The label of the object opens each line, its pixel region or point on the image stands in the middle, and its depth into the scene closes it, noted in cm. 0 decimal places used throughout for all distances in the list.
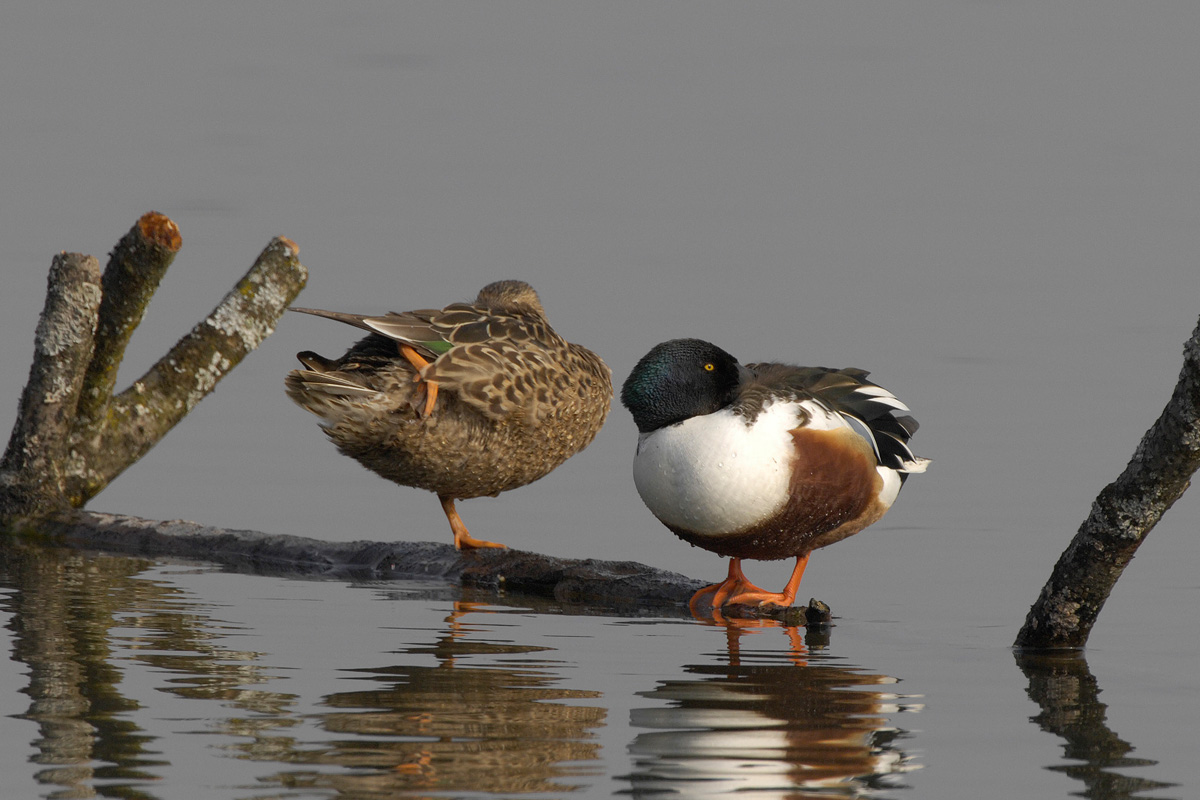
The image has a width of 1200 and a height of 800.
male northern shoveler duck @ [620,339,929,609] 1388
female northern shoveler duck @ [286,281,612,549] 1612
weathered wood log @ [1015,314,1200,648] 1203
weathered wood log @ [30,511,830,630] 1533
